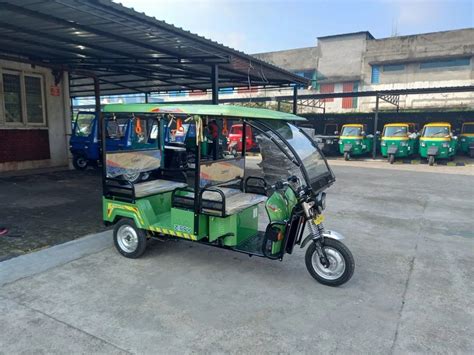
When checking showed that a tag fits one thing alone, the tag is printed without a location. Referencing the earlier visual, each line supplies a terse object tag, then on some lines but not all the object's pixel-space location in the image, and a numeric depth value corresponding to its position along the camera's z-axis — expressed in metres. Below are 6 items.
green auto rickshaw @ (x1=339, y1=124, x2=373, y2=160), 17.67
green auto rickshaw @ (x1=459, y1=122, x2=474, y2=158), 16.53
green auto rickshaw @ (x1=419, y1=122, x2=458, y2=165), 15.25
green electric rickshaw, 3.74
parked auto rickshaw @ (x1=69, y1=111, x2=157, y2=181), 10.52
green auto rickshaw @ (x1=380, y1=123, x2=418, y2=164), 16.33
